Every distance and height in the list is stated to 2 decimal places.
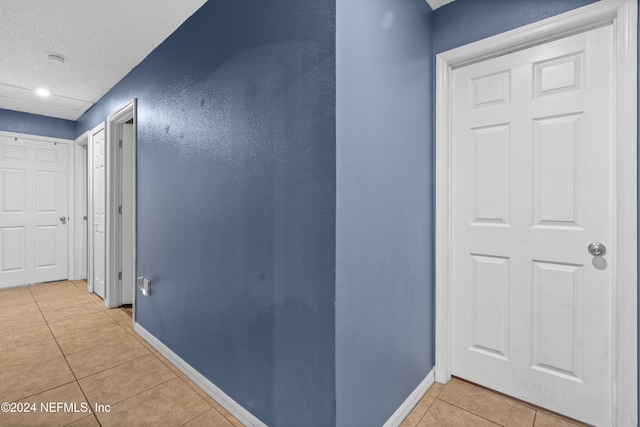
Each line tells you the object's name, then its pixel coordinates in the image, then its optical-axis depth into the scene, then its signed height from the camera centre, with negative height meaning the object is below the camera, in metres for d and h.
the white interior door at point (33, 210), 4.19 +0.04
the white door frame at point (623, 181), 1.44 +0.14
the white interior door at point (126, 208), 3.38 +0.05
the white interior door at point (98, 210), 3.58 +0.04
